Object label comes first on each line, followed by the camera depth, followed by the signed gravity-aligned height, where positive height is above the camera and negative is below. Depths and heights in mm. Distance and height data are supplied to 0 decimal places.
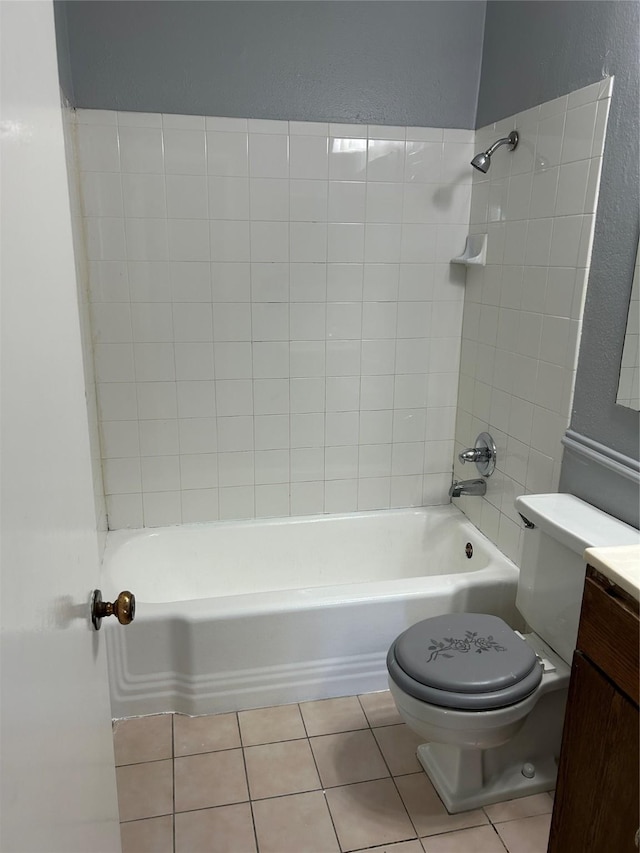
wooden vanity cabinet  1023 -779
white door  584 -248
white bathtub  1980 -1150
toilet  1526 -985
